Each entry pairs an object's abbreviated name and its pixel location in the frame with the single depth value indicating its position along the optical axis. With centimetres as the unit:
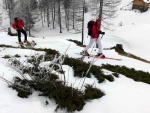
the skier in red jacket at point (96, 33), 690
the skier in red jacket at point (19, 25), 950
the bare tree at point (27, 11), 3184
